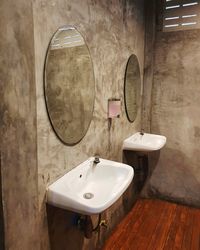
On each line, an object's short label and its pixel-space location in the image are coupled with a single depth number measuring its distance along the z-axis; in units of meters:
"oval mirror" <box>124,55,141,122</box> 2.39
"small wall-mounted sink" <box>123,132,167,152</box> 2.34
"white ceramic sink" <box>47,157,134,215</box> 1.21
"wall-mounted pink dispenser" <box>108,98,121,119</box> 1.99
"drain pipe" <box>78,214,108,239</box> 1.57
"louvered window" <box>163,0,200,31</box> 2.50
